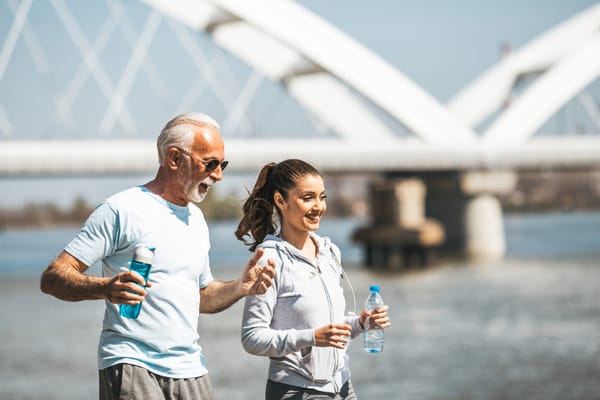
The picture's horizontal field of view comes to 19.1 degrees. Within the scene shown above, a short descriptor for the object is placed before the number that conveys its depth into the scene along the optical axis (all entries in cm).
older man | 576
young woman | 619
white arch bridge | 6147
